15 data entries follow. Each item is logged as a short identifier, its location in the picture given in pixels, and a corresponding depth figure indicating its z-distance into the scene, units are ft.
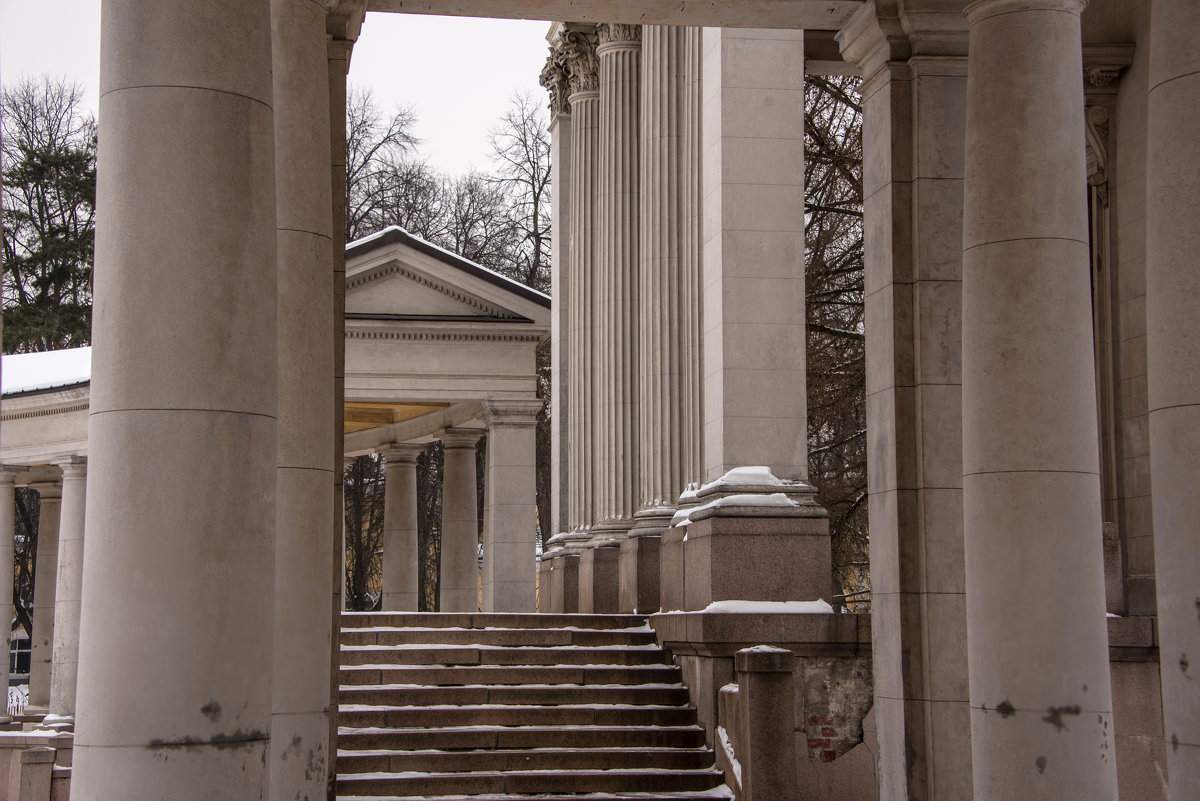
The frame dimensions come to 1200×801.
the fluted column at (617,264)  102.27
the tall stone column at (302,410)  41.27
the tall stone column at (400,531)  141.18
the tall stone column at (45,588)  161.48
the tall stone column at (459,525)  134.82
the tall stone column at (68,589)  129.80
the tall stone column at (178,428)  26.14
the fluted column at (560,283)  124.98
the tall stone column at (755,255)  74.08
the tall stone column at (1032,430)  38.32
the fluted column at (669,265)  83.56
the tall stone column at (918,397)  48.52
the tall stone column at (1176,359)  36.64
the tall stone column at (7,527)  143.33
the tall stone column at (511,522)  115.24
